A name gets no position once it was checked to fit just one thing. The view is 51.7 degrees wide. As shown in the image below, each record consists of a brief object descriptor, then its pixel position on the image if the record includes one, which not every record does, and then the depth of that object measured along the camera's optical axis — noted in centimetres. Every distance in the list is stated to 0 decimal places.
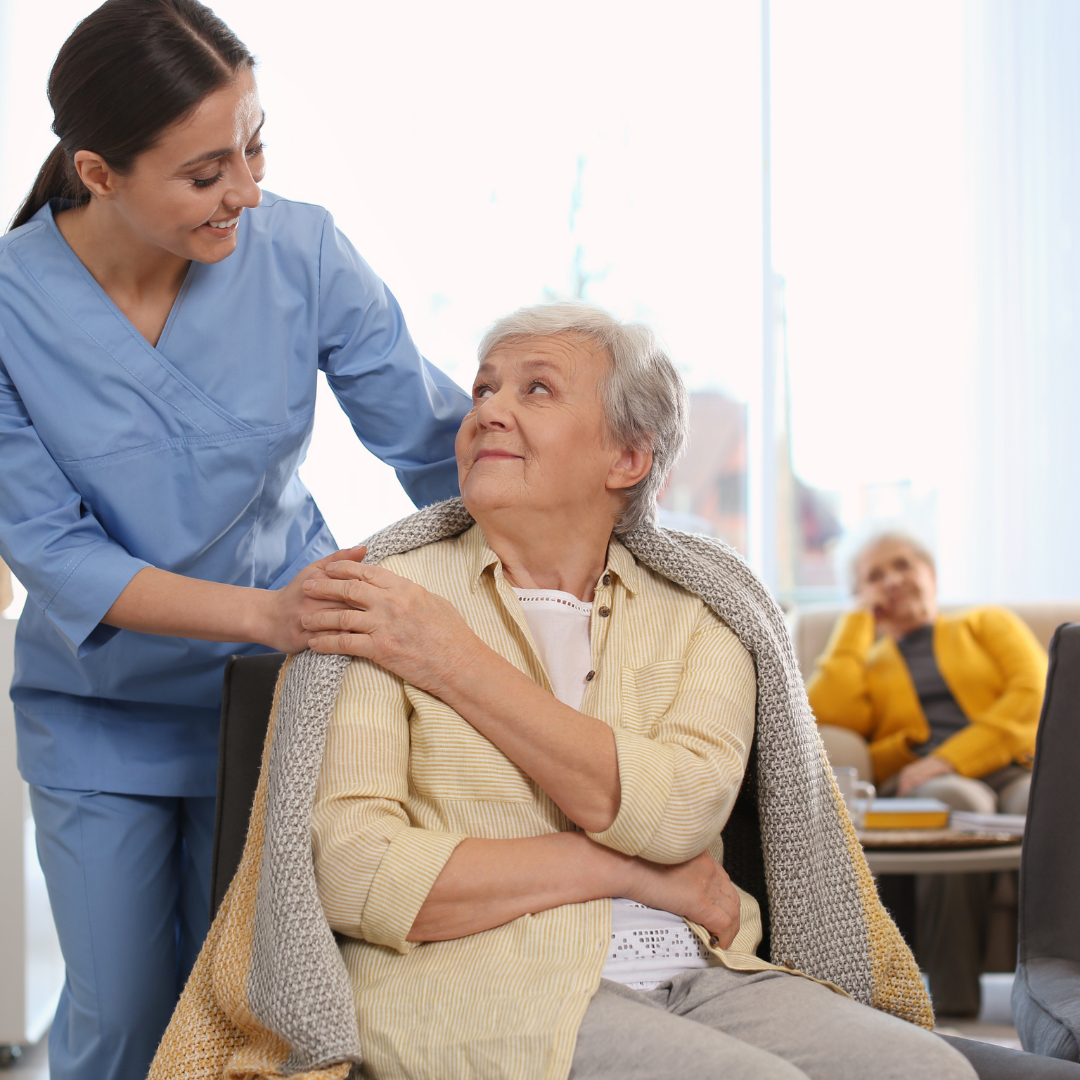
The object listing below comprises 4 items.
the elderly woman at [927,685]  296
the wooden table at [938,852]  222
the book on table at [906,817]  231
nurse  115
